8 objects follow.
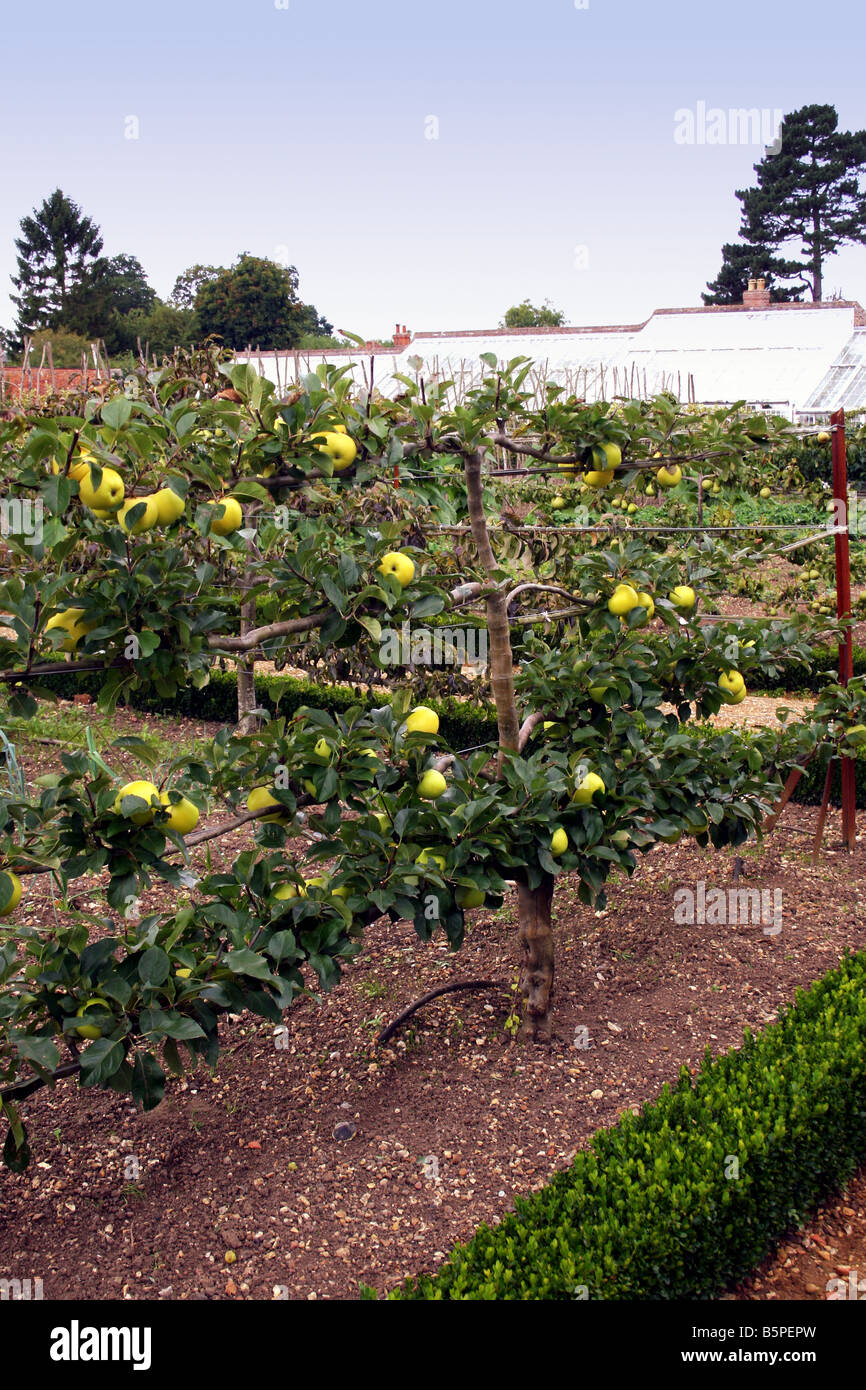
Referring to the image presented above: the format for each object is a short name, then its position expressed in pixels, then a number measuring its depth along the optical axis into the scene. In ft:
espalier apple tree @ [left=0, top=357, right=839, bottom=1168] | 7.25
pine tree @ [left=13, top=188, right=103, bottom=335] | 150.20
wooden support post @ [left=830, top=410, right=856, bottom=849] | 17.04
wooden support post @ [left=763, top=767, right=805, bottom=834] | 16.31
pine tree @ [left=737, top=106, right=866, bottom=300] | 136.77
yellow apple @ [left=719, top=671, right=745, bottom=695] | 11.88
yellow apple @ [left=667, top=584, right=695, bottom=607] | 11.69
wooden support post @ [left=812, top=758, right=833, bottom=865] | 17.21
